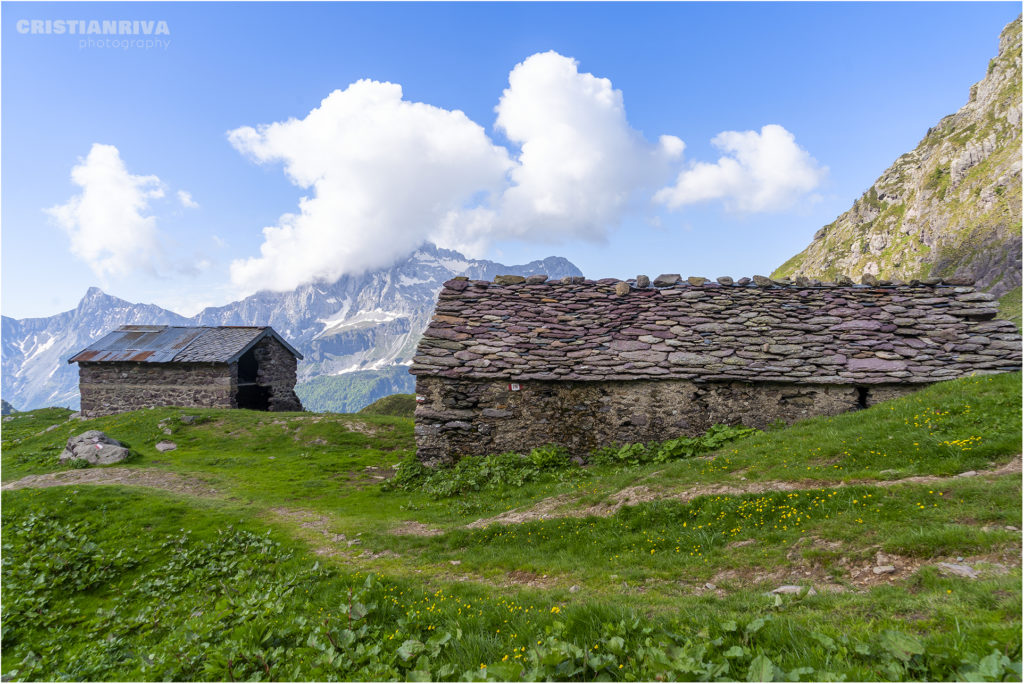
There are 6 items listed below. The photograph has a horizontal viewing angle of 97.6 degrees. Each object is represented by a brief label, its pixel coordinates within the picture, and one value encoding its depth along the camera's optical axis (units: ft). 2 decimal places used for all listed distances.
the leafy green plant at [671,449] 43.98
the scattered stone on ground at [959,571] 15.37
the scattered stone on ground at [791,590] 17.01
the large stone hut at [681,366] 48.80
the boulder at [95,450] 57.62
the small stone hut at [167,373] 98.22
